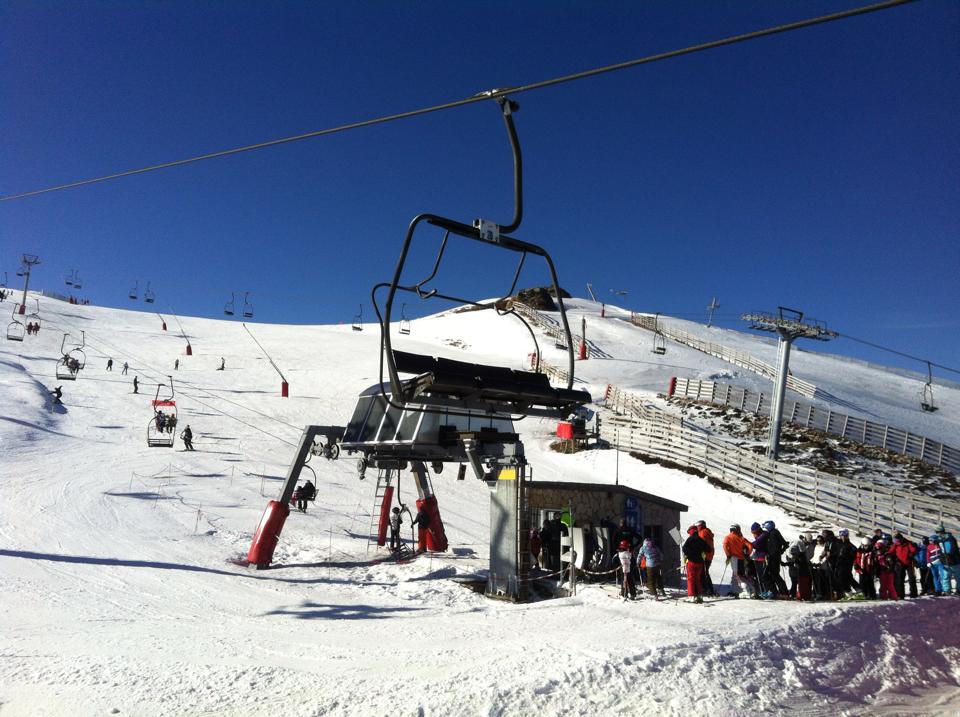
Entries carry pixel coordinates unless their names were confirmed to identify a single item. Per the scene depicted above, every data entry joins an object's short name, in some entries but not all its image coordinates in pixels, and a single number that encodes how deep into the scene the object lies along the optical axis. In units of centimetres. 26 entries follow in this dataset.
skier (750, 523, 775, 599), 1222
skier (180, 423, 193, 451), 2595
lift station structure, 661
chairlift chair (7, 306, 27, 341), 4378
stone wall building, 1525
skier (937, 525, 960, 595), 1334
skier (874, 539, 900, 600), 1295
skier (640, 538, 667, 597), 1142
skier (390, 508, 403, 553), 1628
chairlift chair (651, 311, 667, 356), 6144
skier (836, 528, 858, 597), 1295
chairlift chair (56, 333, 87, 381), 3136
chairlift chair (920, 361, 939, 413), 4663
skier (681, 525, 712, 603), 1101
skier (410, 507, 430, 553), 1648
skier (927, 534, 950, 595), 1348
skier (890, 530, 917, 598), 1310
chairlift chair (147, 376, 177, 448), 2491
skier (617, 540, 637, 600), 1118
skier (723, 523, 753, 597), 1204
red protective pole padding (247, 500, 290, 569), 1413
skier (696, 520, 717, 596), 1148
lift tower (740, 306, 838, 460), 3469
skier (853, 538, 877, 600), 1305
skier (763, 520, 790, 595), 1230
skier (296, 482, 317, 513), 1747
